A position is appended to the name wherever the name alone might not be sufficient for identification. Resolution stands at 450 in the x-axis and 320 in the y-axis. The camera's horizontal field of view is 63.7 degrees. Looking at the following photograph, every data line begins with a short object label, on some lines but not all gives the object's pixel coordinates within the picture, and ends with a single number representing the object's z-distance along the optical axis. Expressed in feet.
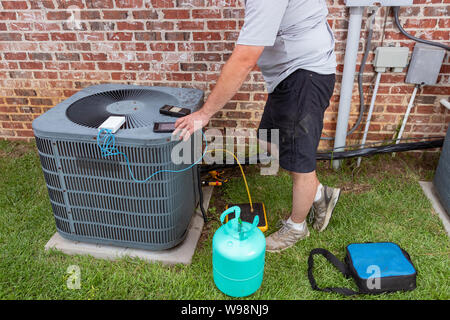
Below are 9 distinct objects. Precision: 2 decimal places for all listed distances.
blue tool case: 5.98
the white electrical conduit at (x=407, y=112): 8.64
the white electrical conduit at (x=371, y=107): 8.56
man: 5.10
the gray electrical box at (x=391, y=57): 8.23
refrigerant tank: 5.69
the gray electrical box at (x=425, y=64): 8.12
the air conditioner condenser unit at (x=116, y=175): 5.80
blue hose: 5.65
